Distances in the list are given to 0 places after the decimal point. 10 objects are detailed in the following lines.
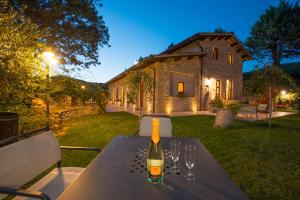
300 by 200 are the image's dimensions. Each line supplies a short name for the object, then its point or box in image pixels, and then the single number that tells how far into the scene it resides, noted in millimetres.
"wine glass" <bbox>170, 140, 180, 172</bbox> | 1139
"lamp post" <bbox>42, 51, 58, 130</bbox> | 3771
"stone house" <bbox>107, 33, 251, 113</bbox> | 8522
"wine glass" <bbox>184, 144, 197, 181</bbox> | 1032
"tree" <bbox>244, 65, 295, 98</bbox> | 6423
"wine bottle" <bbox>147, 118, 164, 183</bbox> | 937
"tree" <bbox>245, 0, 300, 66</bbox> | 17413
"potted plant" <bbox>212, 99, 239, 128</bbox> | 5468
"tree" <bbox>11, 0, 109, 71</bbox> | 7309
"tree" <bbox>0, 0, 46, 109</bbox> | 3018
